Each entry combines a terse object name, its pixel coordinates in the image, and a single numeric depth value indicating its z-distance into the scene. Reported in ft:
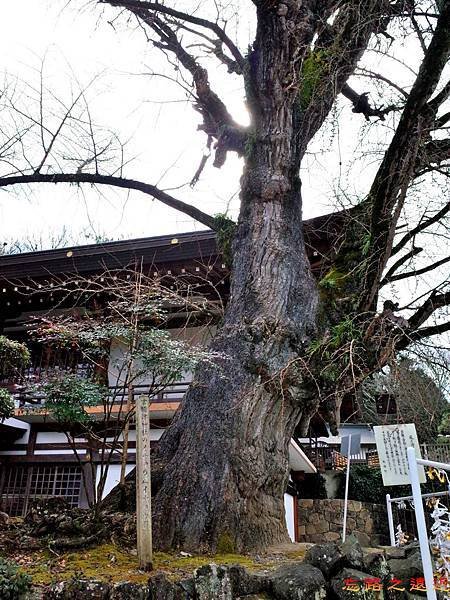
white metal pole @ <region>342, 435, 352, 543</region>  24.94
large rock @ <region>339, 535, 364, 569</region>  9.00
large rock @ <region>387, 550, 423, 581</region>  8.77
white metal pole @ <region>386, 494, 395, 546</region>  19.81
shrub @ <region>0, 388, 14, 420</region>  18.58
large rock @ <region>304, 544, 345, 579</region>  8.94
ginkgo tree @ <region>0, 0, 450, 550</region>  11.31
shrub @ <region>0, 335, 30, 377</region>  18.22
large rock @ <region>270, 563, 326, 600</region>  8.13
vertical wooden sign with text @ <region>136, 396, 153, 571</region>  8.96
